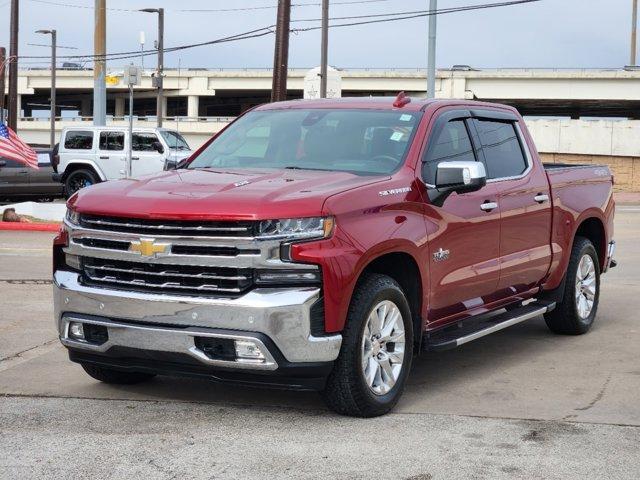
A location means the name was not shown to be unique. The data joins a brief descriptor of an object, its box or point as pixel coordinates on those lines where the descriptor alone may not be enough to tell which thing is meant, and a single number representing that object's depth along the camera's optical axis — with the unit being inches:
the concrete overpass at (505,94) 2079.2
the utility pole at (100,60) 1225.4
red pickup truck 226.7
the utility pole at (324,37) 1576.0
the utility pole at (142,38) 2239.1
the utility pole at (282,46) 1249.4
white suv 1111.6
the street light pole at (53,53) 2386.8
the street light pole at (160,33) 1998.0
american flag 932.0
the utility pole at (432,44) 1027.3
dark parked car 1111.6
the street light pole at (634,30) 3225.9
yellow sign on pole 1679.7
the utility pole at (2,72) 2037.2
